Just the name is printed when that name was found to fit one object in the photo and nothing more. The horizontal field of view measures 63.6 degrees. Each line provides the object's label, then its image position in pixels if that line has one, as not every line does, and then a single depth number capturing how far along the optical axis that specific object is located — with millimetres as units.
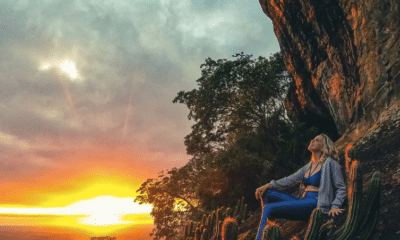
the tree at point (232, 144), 21266
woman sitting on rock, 4250
